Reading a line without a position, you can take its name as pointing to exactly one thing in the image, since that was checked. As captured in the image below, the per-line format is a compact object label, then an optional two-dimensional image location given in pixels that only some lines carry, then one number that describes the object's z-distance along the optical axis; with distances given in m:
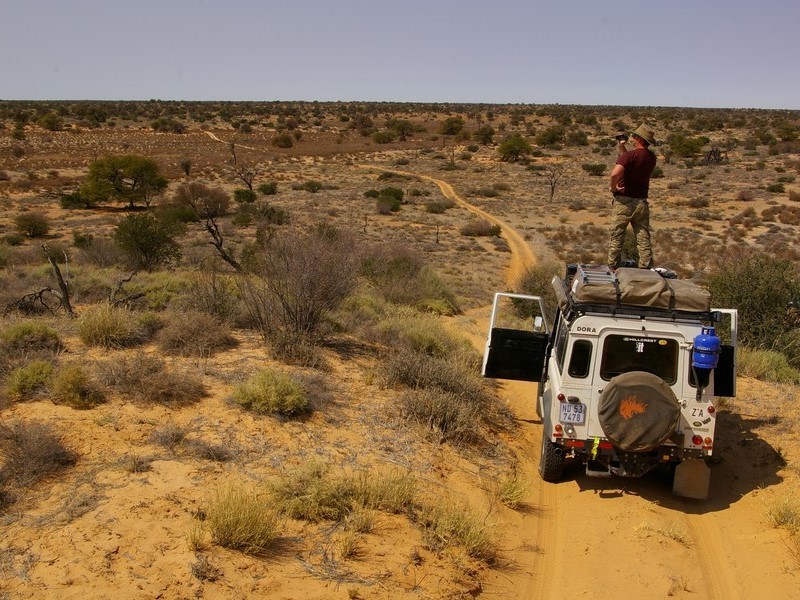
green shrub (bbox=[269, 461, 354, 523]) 5.35
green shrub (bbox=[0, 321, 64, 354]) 8.07
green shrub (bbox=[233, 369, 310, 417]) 7.10
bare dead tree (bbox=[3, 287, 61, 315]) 10.30
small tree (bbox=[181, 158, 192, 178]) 45.59
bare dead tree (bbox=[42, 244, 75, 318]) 9.83
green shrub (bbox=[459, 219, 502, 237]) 29.89
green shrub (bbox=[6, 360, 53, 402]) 6.86
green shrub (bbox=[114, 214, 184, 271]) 18.52
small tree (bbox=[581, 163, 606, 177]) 49.62
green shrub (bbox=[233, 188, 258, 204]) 35.38
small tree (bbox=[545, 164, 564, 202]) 40.39
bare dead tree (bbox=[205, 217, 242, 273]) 14.25
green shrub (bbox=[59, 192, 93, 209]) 33.91
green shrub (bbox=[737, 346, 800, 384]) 10.37
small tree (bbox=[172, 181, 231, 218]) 31.69
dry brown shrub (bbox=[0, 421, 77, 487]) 5.31
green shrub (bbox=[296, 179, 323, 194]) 40.88
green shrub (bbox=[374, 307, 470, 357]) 10.63
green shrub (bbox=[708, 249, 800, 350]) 11.96
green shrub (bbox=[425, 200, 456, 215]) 35.94
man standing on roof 7.94
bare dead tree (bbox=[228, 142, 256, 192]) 42.57
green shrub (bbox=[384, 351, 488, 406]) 8.48
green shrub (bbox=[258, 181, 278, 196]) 39.16
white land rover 5.80
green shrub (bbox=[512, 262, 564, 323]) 15.93
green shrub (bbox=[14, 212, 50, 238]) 26.39
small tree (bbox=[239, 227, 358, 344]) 9.31
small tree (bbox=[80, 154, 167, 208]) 34.31
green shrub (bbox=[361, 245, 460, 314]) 15.96
